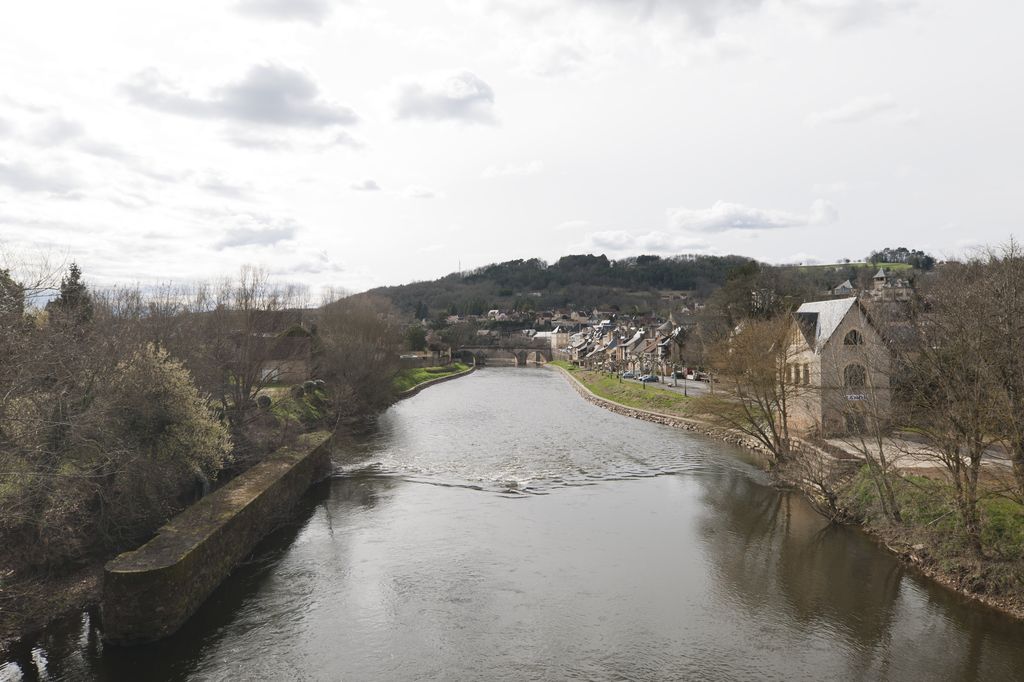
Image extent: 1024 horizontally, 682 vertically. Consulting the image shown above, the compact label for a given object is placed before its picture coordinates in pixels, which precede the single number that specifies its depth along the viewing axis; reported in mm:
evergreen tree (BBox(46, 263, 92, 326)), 24900
